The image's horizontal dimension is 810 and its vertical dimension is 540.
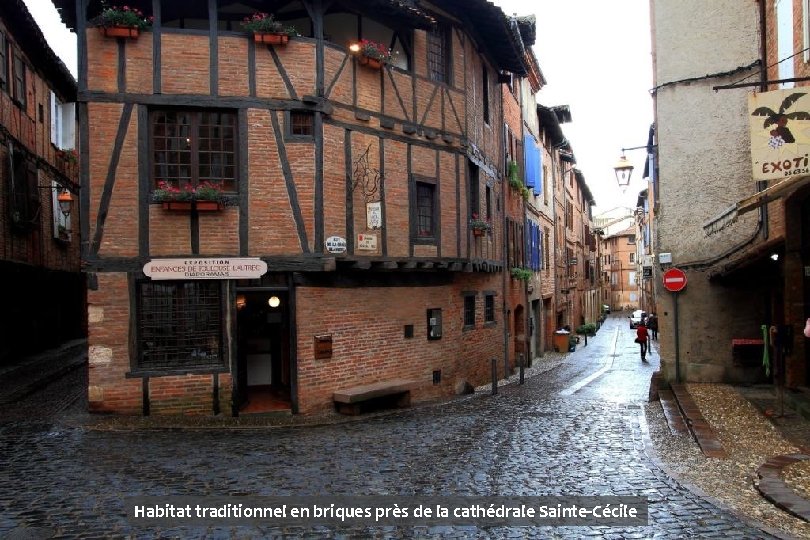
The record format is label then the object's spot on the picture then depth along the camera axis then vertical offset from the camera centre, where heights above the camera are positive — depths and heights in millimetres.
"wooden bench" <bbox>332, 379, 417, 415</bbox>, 12562 -1989
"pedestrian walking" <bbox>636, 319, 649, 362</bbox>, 25656 -2045
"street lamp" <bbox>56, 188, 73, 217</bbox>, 16688 +2328
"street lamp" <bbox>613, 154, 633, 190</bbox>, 16953 +2758
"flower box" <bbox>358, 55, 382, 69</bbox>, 13070 +4288
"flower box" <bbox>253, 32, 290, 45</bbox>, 11906 +4341
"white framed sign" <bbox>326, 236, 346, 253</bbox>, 12523 +809
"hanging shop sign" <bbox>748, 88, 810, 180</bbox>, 8875 +1876
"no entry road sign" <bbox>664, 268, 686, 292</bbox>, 15039 +33
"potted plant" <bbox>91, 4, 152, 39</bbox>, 11312 +4446
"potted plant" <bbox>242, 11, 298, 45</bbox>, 11867 +4477
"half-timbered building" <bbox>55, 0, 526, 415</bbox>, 11594 +1494
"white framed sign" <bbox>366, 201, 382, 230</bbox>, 13234 +1408
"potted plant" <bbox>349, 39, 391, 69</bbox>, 12984 +4433
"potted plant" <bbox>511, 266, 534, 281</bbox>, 21630 +369
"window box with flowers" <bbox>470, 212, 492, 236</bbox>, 16273 +1401
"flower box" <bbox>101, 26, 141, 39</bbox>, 11406 +4311
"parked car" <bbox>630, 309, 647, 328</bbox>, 47925 -2616
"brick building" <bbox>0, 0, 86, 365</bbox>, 17812 +2950
